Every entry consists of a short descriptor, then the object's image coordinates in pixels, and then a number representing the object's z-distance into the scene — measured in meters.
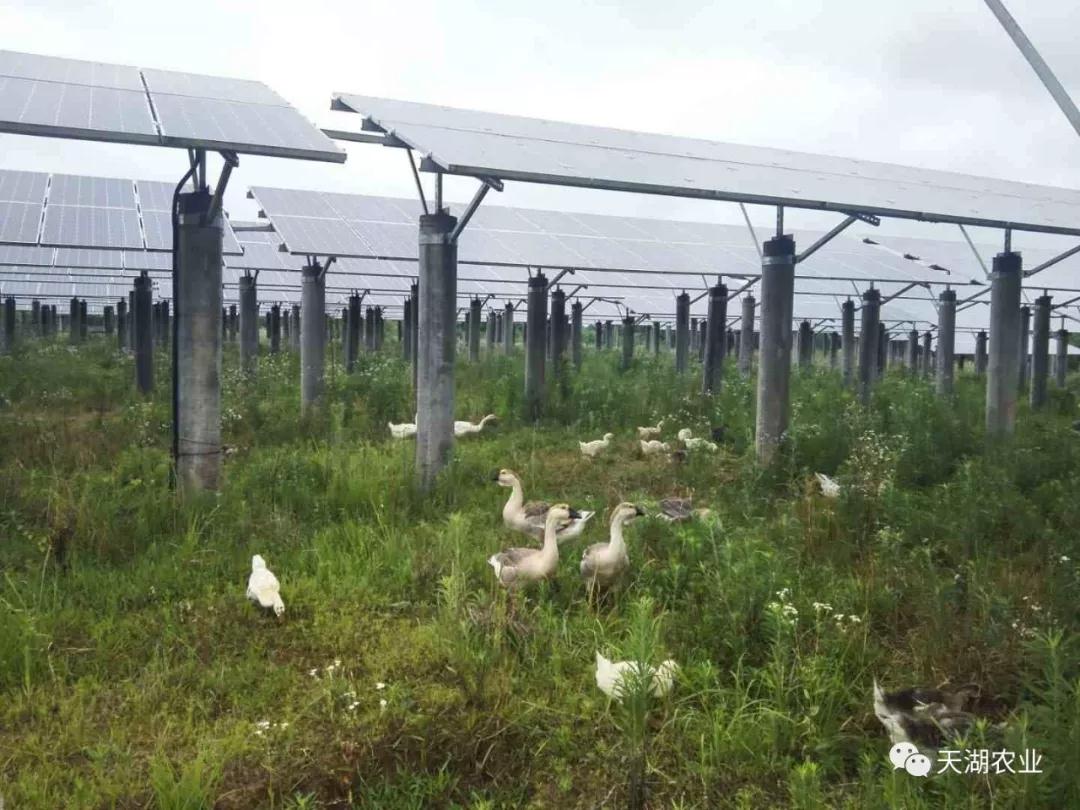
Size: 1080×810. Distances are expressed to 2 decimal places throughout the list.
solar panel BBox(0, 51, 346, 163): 5.82
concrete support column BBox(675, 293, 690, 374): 17.79
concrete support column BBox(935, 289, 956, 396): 15.23
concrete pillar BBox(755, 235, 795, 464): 8.36
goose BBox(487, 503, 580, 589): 5.03
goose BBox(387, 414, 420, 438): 9.55
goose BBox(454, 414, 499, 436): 10.18
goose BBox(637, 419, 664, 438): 10.02
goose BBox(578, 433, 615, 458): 9.09
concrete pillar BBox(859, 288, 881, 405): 15.02
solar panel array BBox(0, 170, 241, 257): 12.05
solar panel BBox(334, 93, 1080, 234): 7.20
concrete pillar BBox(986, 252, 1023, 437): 9.59
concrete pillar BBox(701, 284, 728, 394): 14.20
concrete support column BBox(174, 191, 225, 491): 6.48
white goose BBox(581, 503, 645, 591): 5.02
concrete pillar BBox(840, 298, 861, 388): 19.30
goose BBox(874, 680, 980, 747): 3.38
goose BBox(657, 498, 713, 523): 6.11
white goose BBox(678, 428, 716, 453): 8.65
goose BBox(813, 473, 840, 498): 6.77
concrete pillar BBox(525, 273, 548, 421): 11.77
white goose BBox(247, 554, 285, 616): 4.74
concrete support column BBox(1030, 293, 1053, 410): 15.04
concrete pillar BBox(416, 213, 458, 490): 7.63
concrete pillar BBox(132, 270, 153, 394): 14.27
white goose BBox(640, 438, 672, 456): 9.18
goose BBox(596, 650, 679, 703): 3.70
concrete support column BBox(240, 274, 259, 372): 16.08
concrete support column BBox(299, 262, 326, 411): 11.84
